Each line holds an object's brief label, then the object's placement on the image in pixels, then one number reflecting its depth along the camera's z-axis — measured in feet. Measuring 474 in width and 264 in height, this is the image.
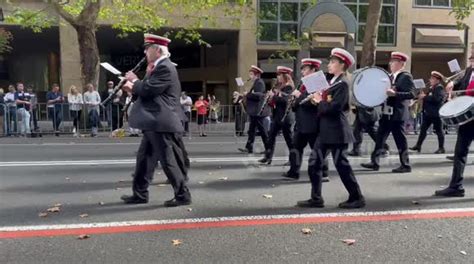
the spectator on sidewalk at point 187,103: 49.97
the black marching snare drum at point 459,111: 19.24
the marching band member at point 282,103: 27.35
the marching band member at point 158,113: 17.78
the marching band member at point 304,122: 21.97
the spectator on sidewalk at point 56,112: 50.16
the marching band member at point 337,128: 17.97
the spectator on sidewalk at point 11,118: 48.26
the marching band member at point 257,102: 31.12
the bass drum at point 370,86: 24.35
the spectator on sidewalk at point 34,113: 49.62
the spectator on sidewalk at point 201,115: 53.83
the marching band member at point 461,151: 20.12
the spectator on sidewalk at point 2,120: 48.14
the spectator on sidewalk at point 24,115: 48.29
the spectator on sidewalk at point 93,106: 50.64
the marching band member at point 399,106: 26.09
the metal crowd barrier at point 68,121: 48.48
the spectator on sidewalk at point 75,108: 50.62
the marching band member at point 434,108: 34.58
